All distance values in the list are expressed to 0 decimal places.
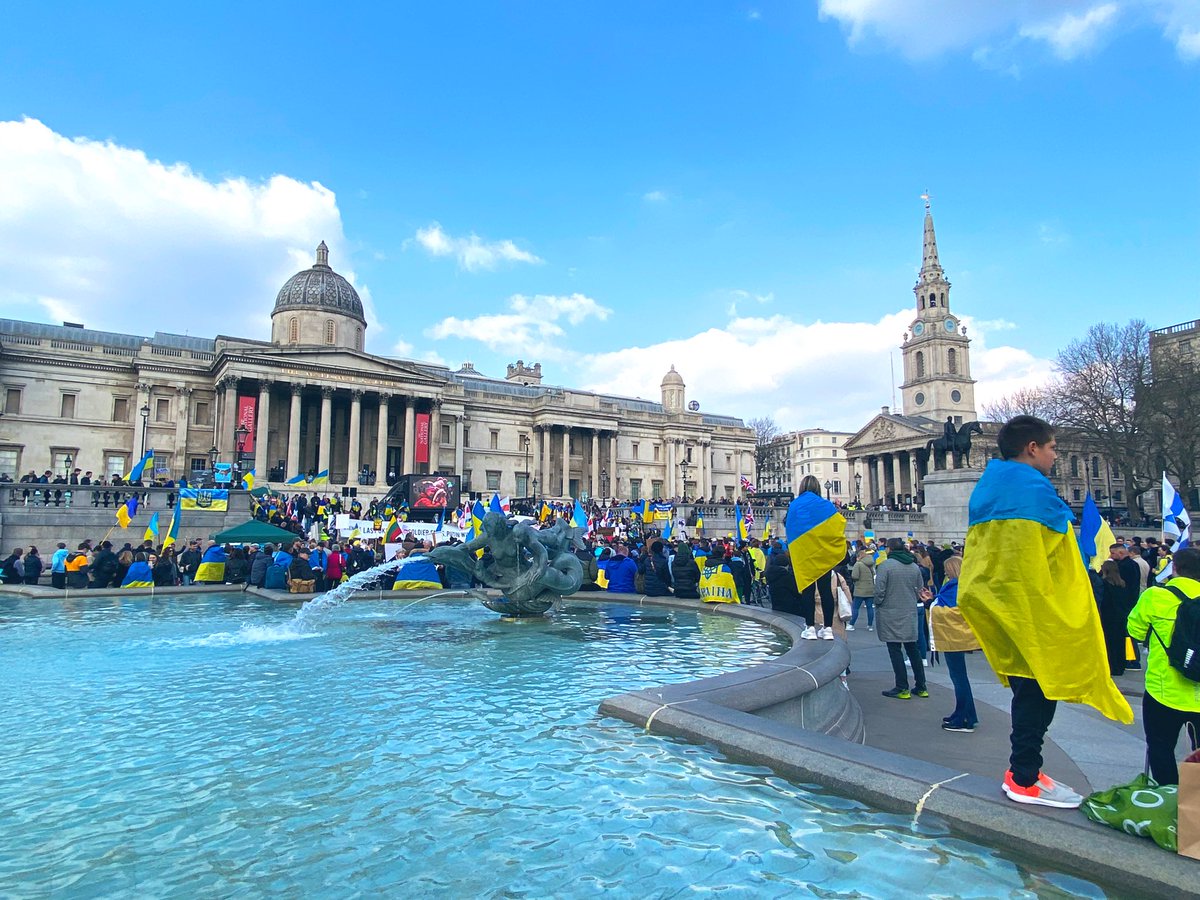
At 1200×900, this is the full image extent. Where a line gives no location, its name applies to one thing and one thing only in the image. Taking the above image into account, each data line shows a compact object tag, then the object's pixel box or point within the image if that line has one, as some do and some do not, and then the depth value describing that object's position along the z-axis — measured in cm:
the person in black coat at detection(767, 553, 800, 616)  1235
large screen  3922
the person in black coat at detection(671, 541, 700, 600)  1570
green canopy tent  2094
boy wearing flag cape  377
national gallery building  5141
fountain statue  1273
